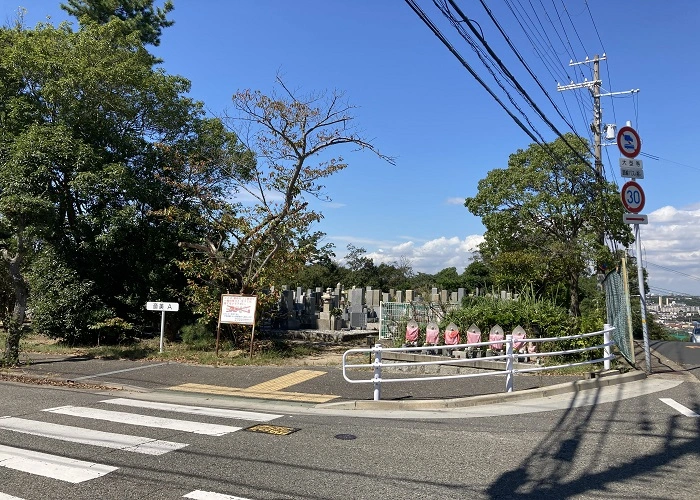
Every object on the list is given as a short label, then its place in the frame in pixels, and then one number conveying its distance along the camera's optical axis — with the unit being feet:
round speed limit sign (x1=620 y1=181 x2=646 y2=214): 37.40
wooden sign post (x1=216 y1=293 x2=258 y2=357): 51.08
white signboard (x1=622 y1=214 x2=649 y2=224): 37.40
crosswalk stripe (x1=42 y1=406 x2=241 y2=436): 24.76
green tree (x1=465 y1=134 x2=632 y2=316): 83.46
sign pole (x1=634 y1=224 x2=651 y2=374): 36.88
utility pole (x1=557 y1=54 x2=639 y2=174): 84.53
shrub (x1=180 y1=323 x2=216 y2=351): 59.42
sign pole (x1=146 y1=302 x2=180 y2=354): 52.75
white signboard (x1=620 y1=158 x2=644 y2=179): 37.91
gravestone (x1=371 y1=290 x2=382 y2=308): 103.69
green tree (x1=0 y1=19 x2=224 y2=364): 56.13
